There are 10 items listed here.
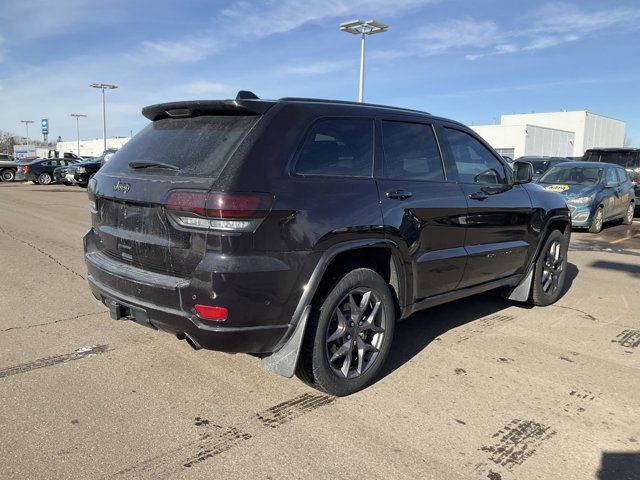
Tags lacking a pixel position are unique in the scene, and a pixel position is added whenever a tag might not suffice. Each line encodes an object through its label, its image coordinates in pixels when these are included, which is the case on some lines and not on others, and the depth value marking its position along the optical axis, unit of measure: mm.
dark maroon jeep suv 2816
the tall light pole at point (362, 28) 23984
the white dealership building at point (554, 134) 51844
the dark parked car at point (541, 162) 19023
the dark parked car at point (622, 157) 15000
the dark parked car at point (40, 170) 27953
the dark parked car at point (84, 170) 23672
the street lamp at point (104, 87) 49831
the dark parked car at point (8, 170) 31000
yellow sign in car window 11583
